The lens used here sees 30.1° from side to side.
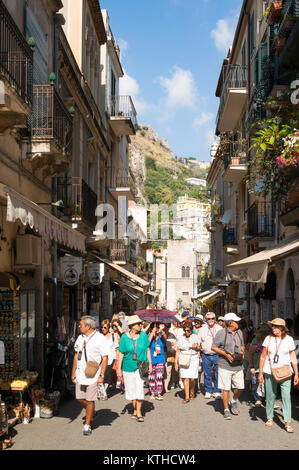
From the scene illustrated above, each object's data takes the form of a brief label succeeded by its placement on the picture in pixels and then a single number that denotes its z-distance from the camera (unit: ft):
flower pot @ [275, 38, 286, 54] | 48.49
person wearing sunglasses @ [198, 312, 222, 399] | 38.26
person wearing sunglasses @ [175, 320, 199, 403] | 37.32
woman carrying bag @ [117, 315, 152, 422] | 30.96
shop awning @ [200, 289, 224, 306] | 114.14
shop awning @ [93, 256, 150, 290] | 75.10
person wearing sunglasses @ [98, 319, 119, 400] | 42.14
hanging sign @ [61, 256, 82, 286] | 48.44
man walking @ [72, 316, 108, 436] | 27.89
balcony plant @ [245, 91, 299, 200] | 38.19
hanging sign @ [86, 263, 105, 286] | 64.54
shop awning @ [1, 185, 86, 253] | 24.63
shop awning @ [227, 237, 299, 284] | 35.47
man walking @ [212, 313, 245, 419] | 32.09
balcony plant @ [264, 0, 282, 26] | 50.42
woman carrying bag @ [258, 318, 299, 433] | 28.48
